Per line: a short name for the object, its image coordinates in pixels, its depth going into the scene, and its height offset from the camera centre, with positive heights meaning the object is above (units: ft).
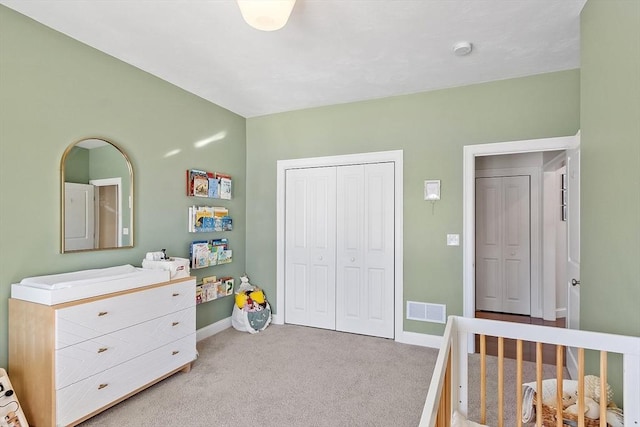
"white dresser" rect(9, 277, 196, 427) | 6.05 -2.84
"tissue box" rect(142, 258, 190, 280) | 8.61 -1.42
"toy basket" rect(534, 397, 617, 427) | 5.20 -3.42
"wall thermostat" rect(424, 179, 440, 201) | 10.52 +0.77
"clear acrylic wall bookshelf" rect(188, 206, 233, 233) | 10.77 -0.25
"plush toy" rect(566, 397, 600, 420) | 5.18 -3.09
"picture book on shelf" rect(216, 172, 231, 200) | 11.91 +1.01
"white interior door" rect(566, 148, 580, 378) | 7.91 -0.82
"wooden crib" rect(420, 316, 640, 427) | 4.30 -2.12
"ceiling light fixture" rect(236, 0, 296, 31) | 5.31 +3.31
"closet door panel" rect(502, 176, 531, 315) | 14.24 -1.46
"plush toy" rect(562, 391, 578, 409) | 5.82 -3.31
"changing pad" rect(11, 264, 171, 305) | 6.20 -1.50
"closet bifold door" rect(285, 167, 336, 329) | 12.21 -1.31
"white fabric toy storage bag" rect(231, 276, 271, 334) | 11.90 -3.66
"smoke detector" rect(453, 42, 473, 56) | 7.79 +3.98
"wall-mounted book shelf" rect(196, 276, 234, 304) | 10.92 -2.66
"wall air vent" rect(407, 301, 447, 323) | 10.47 -3.20
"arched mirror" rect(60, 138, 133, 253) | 7.57 +0.37
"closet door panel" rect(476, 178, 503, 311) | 14.85 -1.40
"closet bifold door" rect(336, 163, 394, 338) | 11.29 -1.31
